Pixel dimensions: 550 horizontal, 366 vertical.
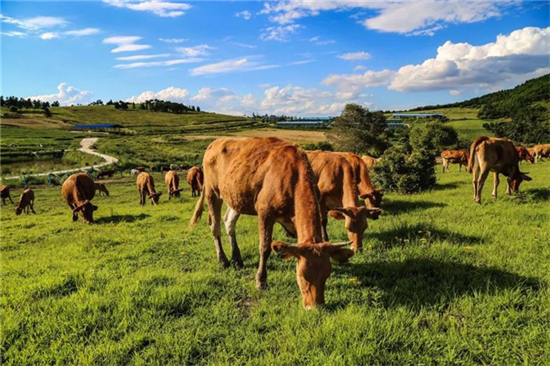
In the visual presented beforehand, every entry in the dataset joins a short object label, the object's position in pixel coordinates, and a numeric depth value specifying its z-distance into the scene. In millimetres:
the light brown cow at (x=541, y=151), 36750
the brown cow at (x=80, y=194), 13180
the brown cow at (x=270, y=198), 4227
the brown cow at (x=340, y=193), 6629
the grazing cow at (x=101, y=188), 24688
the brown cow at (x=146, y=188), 19578
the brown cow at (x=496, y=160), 11945
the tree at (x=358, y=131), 60062
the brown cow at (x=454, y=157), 29703
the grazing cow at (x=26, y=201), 18719
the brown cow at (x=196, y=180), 23875
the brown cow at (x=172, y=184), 21872
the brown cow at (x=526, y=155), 32428
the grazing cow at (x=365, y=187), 9086
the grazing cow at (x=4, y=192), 23172
